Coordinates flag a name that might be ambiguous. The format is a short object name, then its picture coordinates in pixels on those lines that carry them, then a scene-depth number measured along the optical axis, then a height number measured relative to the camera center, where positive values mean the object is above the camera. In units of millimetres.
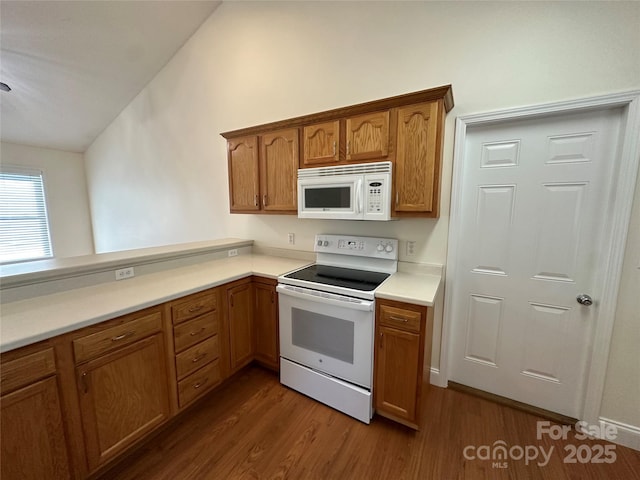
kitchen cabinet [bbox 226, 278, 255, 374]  2053 -905
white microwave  1789 +154
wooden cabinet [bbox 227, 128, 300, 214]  2229 +369
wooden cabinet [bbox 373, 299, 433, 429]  1574 -918
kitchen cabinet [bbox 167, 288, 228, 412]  1665 -924
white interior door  1614 -264
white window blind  4035 -89
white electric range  1731 -801
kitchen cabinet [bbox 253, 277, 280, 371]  2156 -932
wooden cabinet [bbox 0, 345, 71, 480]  1049 -877
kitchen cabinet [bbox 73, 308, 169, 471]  1286 -932
